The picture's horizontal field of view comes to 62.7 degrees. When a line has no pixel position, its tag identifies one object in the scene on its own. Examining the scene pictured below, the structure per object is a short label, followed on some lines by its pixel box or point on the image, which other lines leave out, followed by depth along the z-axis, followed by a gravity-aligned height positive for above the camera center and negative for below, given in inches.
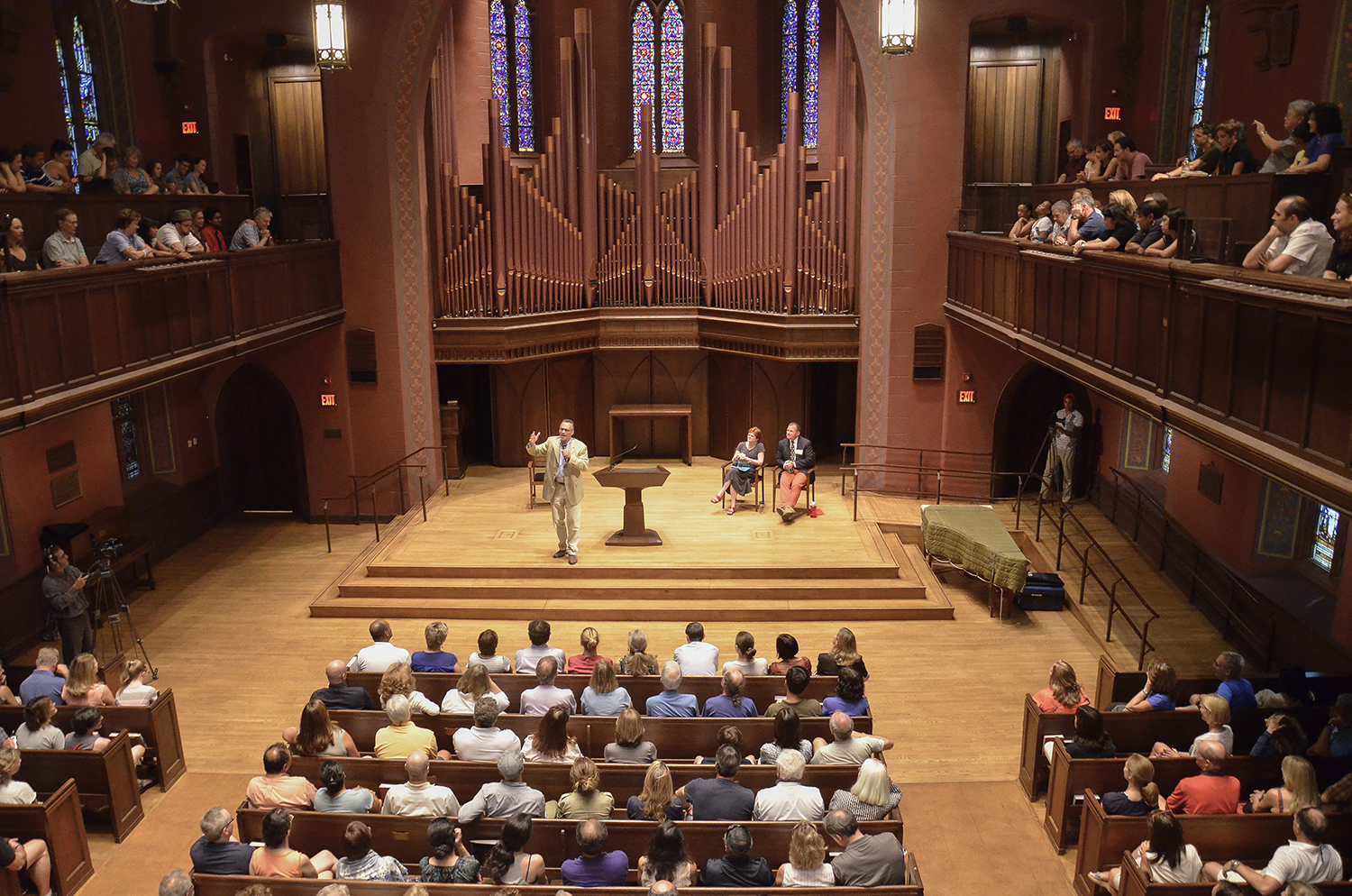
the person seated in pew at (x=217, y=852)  250.1 -143.5
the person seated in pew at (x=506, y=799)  264.2 -140.1
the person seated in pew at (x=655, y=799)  259.8 -138.7
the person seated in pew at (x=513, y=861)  234.7 -138.6
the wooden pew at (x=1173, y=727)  315.6 -150.6
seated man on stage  555.2 -133.9
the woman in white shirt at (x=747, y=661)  336.8 -141.4
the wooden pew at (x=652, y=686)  343.3 -149.3
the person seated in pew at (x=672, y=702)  322.7 -145.1
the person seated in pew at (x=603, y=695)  319.6 -141.5
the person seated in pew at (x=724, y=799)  265.1 -141.2
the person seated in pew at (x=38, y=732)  311.7 -145.6
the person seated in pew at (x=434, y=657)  352.8 -145.0
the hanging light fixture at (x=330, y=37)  451.2 +64.5
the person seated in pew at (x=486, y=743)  294.2 -141.0
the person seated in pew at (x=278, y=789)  279.3 -145.0
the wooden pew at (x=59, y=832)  283.9 -160.4
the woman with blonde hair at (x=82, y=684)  335.9 -142.3
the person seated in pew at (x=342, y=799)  271.1 -143.5
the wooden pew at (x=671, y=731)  313.3 -148.2
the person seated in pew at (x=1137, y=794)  277.6 -150.5
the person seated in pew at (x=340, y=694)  328.8 -143.6
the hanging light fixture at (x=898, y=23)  406.3 +60.1
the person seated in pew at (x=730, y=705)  318.3 -144.5
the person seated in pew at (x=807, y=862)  234.8 -138.6
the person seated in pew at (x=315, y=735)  298.4 -141.9
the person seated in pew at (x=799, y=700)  304.2 -139.4
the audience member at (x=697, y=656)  356.5 -145.4
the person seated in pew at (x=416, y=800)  267.1 -141.4
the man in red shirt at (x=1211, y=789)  276.8 -147.2
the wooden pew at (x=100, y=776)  311.7 -160.1
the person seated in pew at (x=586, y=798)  261.9 -139.6
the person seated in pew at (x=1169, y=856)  249.0 -148.3
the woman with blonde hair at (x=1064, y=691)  332.8 -147.5
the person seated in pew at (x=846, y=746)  285.6 -140.5
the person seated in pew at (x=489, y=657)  336.2 -139.0
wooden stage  484.7 -168.0
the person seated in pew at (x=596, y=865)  237.6 -141.7
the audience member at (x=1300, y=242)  269.3 -13.6
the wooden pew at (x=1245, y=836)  262.4 -150.4
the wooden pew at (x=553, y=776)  287.0 -147.7
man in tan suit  494.3 -123.8
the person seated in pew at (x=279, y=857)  247.0 -143.8
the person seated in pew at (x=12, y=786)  284.0 -147.4
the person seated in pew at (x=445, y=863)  235.3 -138.4
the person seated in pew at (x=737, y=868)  235.1 -141.2
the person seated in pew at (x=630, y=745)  289.4 -141.6
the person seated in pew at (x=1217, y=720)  287.7 -136.0
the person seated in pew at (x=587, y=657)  344.2 -144.0
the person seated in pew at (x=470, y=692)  310.8 -137.3
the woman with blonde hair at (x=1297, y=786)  260.8 -138.3
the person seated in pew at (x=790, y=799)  263.1 -140.5
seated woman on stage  565.3 -137.3
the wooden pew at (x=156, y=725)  333.7 -158.2
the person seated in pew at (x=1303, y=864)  239.9 -143.9
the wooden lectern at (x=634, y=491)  507.2 -136.0
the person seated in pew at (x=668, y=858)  232.2 -136.1
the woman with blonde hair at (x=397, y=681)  309.7 -131.6
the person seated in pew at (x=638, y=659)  348.5 -142.6
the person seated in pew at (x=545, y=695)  320.2 -141.5
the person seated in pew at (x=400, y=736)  299.3 -142.8
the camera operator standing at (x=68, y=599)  414.0 -145.0
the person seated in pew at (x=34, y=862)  275.8 -162.1
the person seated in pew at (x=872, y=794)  265.1 -141.3
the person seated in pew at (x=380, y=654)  358.9 -144.4
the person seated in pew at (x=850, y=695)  306.7 -136.8
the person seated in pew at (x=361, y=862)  241.0 -142.3
